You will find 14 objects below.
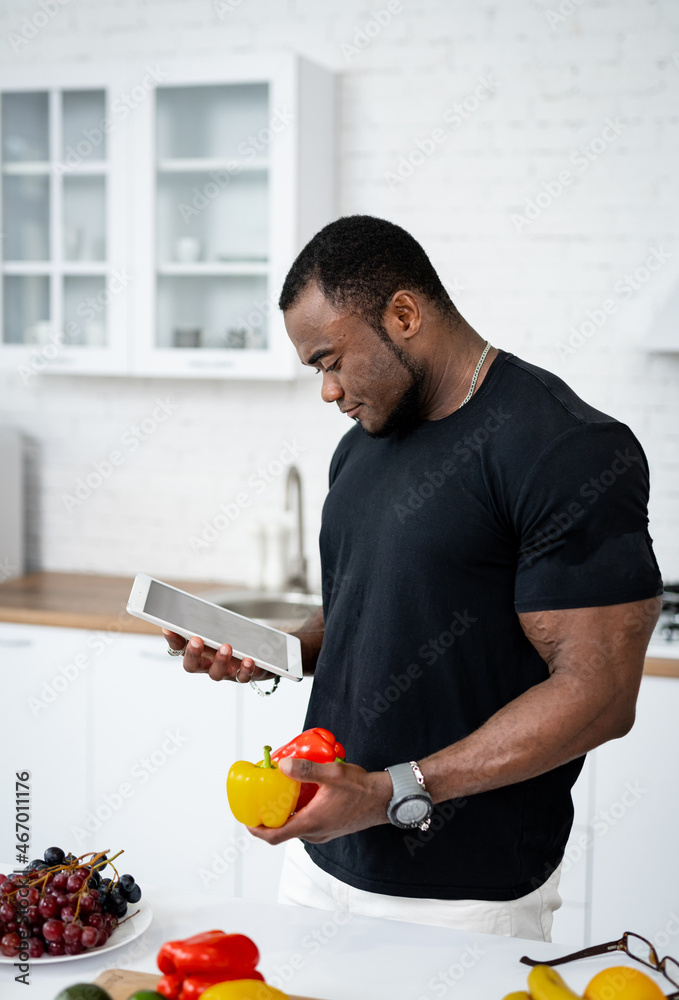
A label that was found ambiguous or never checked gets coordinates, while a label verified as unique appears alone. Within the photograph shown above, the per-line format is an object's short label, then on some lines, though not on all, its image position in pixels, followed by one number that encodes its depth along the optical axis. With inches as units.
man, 48.9
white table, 43.4
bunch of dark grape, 44.0
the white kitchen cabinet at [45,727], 108.3
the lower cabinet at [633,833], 93.5
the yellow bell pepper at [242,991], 36.7
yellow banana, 37.9
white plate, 43.8
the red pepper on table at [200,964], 38.9
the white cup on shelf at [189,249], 115.1
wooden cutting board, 41.4
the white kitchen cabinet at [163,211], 110.7
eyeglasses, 43.3
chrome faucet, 119.1
